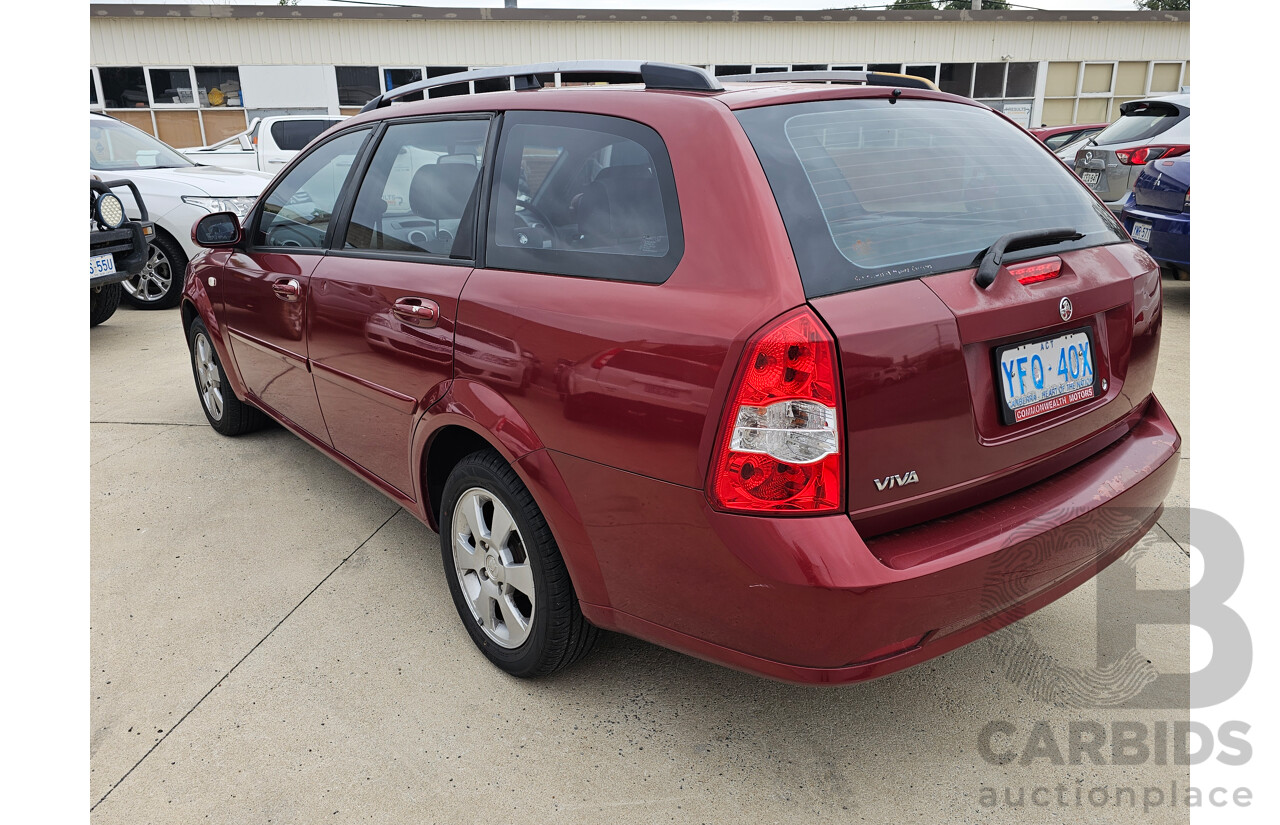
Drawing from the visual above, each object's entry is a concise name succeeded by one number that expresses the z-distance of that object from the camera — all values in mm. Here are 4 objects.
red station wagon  1679
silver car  7141
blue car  6195
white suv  7371
